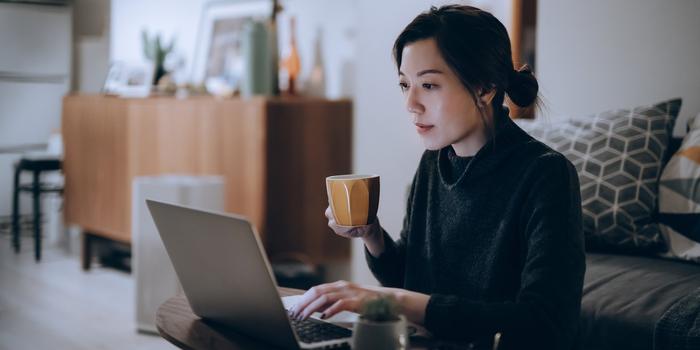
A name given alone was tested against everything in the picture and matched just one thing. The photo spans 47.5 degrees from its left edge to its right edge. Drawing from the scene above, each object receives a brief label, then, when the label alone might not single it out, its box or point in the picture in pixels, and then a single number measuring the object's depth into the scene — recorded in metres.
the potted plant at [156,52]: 4.65
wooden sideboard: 3.66
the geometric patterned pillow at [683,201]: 1.98
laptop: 0.97
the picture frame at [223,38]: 4.22
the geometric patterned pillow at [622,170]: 2.05
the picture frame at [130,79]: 4.68
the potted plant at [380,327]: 0.89
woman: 1.05
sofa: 1.79
